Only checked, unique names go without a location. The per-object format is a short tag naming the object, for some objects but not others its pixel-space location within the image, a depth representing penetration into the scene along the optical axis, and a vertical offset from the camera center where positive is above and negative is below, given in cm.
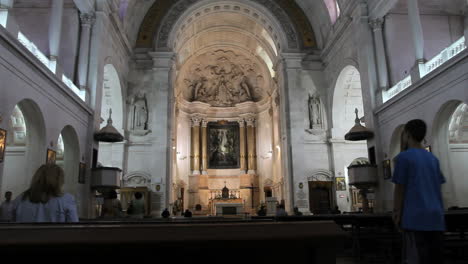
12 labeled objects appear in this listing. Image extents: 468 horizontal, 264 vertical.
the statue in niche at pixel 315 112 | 1877 +431
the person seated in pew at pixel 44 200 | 302 +2
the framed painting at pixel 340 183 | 1760 +69
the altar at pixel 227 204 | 2102 -24
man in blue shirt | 291 -3
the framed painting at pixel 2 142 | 752 +122
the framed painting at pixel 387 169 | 1218 +92
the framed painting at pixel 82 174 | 1172 +88
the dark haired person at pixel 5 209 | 703 -12
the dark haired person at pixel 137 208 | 981 -18
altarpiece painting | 2704 +395
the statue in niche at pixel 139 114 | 1814 +420
